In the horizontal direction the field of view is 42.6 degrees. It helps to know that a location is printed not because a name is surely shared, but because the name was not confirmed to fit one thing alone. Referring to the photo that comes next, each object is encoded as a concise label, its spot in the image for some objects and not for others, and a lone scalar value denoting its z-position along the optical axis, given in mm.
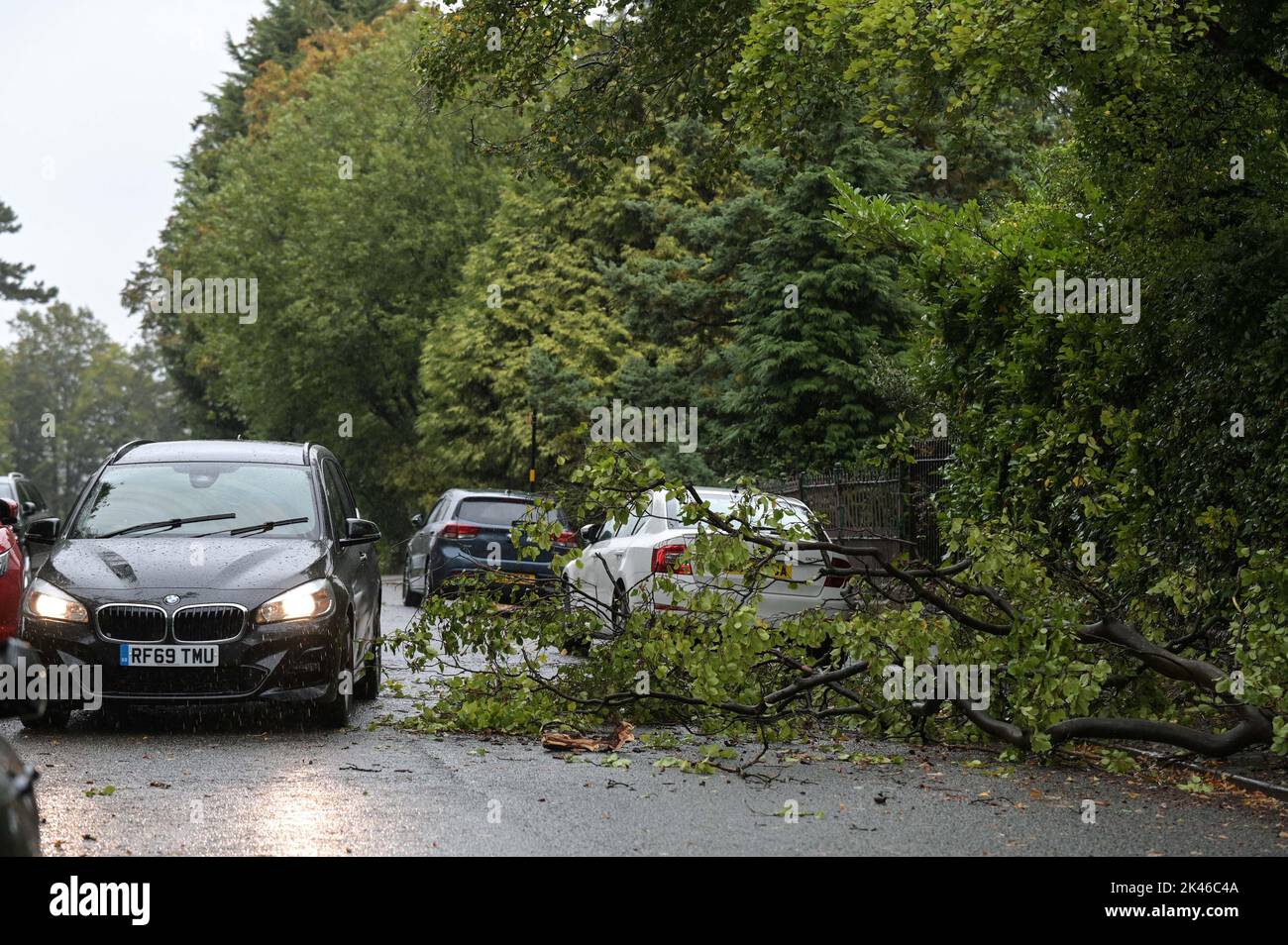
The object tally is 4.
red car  11844
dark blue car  23391
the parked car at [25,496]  23281
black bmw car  9523
